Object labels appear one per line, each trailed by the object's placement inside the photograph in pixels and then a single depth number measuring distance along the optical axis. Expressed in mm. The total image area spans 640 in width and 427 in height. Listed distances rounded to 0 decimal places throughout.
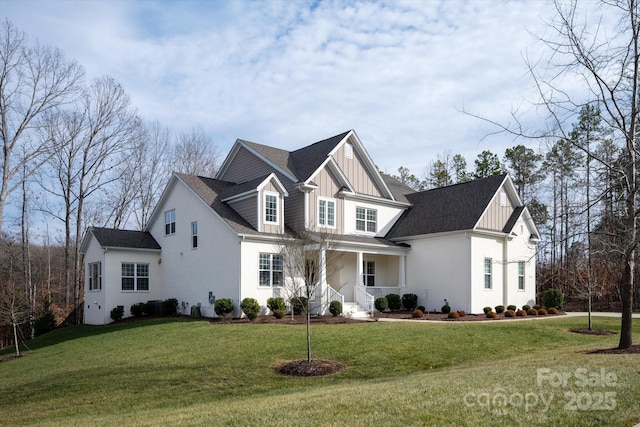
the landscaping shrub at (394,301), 27000
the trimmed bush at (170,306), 26969
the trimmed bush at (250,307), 22359
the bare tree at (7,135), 29469
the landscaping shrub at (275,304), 23375
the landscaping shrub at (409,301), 27734
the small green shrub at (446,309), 26234
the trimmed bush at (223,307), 22847
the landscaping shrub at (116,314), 26844
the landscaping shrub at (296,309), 22219
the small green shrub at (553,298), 29891
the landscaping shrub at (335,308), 23406
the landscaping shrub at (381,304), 25766
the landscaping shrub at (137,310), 27188
